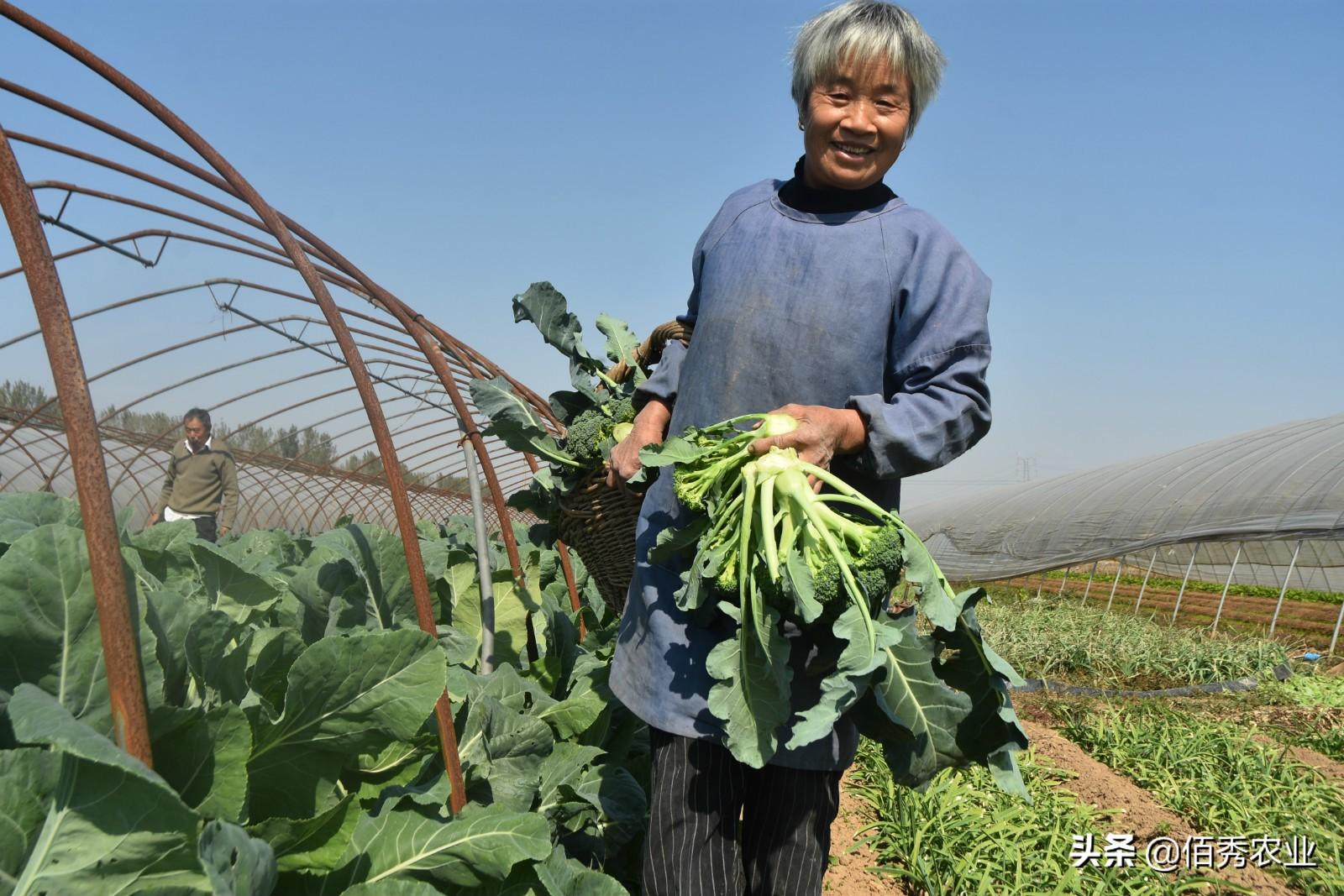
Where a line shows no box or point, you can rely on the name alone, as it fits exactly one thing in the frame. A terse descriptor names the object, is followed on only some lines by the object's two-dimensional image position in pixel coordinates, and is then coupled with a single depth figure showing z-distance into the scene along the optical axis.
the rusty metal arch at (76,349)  1.01
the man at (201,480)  7.23
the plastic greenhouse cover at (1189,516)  10.50
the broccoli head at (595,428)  1.98
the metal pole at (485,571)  2.17
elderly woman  1.57
